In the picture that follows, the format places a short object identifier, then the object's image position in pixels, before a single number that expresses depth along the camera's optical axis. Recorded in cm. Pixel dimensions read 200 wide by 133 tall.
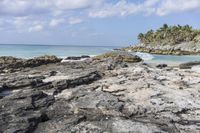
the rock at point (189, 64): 1987
